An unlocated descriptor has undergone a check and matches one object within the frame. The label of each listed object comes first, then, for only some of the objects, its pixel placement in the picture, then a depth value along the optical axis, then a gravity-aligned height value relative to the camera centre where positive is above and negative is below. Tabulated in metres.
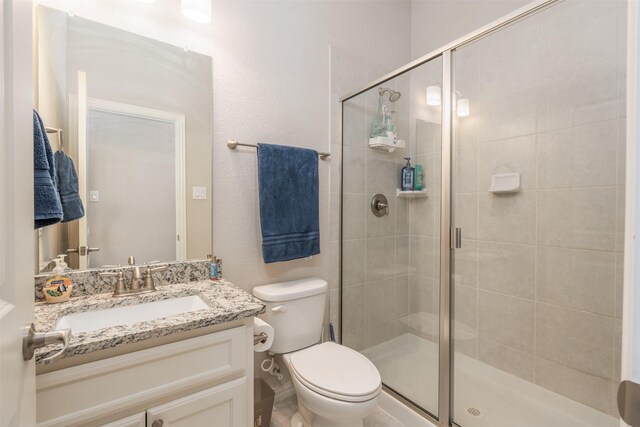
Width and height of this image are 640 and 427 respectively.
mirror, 1.14 +0.32
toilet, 1.19 -0.70
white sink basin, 1.01 -0.38
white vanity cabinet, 0.78 -0.51
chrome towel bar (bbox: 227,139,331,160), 1.51 +0.34
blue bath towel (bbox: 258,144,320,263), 1.57 +0.05
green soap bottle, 1.78 +0.19
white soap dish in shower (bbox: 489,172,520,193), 1.52 +0.15
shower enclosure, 1.28 -0.04
